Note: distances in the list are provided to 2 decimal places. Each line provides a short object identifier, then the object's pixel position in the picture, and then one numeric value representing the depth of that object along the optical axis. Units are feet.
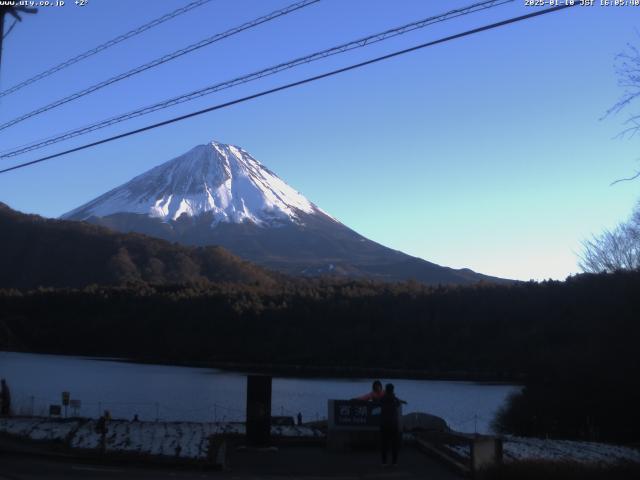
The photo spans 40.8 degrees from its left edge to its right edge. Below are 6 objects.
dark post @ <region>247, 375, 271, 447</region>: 53.06
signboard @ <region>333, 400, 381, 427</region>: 53.81
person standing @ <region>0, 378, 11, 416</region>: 77.99
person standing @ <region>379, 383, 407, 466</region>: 47.11
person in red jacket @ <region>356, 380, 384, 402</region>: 51.75
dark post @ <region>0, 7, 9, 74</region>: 49.24
